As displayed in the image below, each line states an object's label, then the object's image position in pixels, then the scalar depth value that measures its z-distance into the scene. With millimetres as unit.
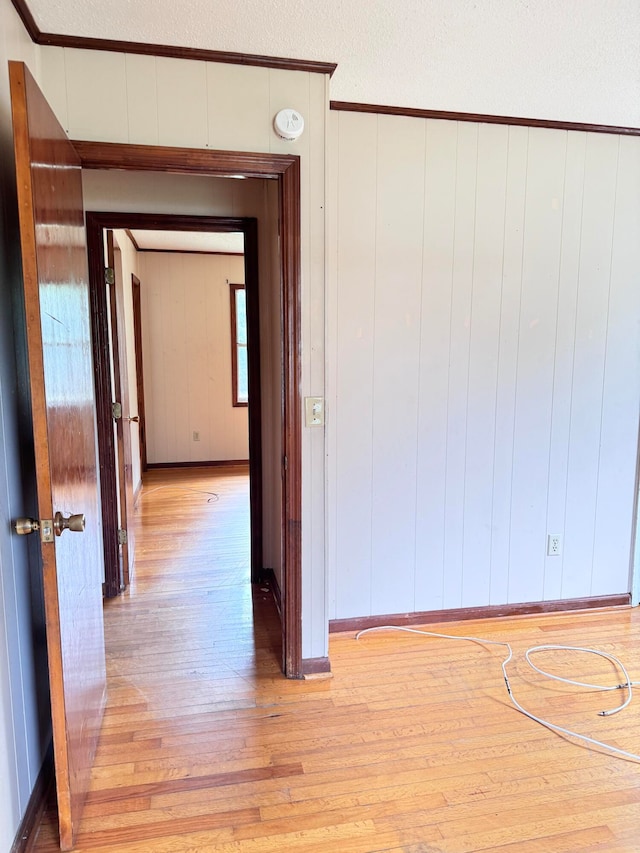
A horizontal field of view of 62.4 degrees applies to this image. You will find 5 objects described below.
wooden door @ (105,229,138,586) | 3211
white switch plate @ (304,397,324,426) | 2199
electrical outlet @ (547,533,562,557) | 2877
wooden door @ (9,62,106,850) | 1284
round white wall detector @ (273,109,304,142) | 2008
